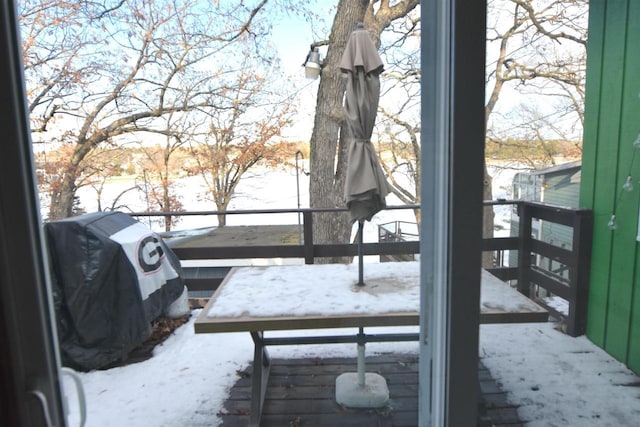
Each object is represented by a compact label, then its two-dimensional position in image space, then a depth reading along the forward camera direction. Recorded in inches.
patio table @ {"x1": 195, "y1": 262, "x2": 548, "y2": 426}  65.1
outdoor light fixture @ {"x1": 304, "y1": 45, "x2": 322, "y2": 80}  137.6
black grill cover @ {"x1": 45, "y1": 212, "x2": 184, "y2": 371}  58.9
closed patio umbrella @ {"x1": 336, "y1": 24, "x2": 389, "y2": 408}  67.8
